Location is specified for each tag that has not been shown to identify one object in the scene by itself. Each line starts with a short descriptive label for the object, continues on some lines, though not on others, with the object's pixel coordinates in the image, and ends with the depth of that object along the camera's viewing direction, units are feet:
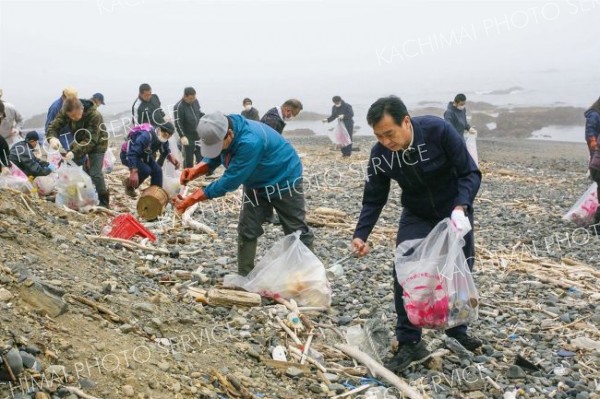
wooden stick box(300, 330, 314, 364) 12.95
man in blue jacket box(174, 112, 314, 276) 15.11
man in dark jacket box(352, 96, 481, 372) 11.60
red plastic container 20.53
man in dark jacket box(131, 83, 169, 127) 35.68
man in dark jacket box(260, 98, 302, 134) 26.73
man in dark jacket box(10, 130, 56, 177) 25.29
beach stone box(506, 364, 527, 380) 12.99
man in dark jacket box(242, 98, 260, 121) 45.55
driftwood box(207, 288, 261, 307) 15.35
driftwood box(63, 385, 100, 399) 9.03
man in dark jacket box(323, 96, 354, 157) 55.47
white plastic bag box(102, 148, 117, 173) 35.37
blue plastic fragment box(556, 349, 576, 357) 14.33
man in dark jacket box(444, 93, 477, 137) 41.14
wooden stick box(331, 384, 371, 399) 11.63
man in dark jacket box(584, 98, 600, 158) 27.12
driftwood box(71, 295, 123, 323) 12.34
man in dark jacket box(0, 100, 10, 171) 17.78
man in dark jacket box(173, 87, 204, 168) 38.37
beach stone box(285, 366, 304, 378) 12.26
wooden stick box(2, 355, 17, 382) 8.77
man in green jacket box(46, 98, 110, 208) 24.06
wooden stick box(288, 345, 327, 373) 12.68
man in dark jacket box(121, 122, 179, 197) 25.13
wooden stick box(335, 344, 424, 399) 11.79
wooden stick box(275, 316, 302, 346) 13.71
